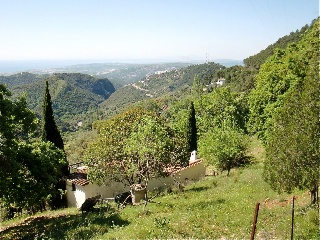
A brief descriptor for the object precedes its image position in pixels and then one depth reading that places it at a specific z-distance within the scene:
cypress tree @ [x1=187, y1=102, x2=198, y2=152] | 48.28
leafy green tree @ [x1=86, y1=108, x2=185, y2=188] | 19.61
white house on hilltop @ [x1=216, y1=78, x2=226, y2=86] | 127.19
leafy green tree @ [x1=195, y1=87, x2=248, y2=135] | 49.59
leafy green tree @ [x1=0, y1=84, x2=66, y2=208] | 15.05
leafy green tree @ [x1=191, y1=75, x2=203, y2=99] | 87.99
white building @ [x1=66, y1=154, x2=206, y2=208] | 28.17
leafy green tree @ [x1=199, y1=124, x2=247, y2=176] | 29.47
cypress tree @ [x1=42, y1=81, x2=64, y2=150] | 27.58
